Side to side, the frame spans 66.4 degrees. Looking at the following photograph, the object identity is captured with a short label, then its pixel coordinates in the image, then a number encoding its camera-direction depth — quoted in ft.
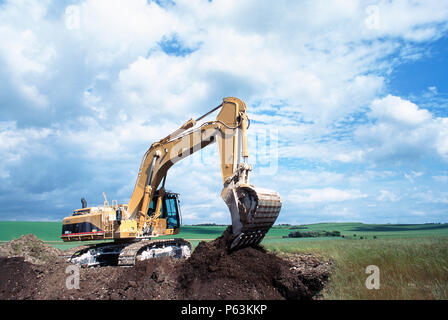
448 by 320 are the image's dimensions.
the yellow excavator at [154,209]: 35.19
